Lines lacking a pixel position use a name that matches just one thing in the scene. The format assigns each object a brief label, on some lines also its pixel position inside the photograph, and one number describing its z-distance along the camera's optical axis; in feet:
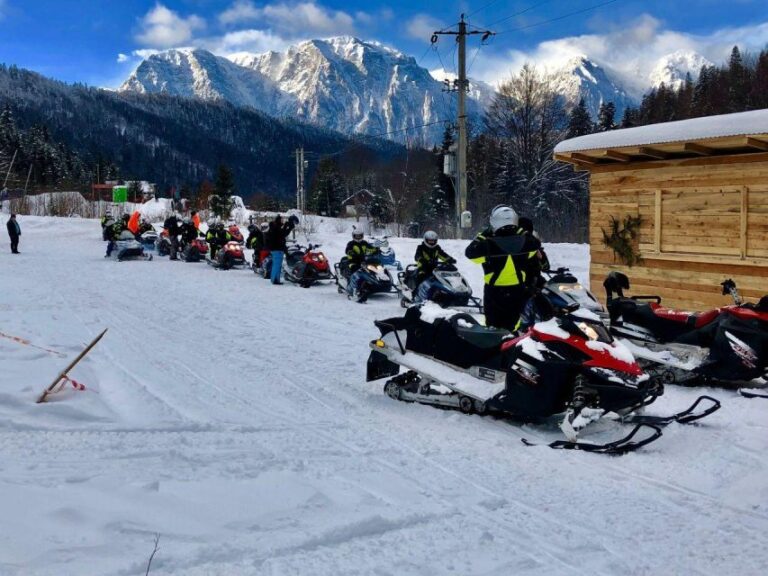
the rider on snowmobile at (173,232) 68.64
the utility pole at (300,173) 155.05
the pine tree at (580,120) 163.30
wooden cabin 28.76
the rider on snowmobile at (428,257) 34.88
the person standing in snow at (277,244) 48.06
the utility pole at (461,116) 66.90
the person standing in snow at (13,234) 72.90
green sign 165.37
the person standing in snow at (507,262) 18.86
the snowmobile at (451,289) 33.09
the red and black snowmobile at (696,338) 18.74
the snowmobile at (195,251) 65.46
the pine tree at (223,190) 165.39
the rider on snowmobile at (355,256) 39.68
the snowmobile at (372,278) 39.19
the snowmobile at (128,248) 64.44
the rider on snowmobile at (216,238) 62.54
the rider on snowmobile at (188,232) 67.05
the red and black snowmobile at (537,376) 14.38
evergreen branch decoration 34.35
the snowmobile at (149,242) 72.49
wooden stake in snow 15.88
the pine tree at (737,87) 151.33
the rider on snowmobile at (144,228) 75.43
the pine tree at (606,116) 169.68
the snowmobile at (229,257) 58.75
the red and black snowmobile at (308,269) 46.39
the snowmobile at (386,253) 55.83
